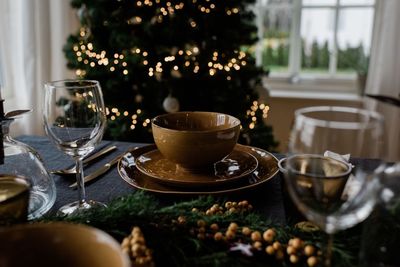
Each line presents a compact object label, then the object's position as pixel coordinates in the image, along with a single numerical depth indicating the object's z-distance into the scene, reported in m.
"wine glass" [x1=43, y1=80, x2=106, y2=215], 0.68
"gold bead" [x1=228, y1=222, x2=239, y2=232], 0.54
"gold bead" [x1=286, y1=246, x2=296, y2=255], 0.50
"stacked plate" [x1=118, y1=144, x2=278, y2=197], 0.71
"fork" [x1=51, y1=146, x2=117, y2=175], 0.82
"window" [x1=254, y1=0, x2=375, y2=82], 2.62
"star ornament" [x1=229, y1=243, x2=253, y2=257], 0.50
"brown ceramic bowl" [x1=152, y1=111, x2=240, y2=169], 0.71
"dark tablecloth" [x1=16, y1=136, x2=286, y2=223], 0.68
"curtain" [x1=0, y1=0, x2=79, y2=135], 2.11
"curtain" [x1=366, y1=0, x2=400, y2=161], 2.24
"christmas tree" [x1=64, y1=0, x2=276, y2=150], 1.88
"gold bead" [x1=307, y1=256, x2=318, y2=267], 0.48
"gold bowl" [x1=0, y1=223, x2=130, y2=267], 0.35
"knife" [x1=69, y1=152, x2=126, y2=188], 0.80
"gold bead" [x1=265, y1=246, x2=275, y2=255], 0.50
